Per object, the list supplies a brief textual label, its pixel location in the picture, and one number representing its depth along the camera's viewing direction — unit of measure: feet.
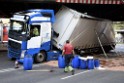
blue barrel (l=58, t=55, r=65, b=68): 69.06
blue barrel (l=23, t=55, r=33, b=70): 66.23
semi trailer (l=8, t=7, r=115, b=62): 76.54
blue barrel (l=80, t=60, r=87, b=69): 68.80
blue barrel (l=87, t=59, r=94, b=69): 68.23
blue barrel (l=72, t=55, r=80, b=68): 68.44
